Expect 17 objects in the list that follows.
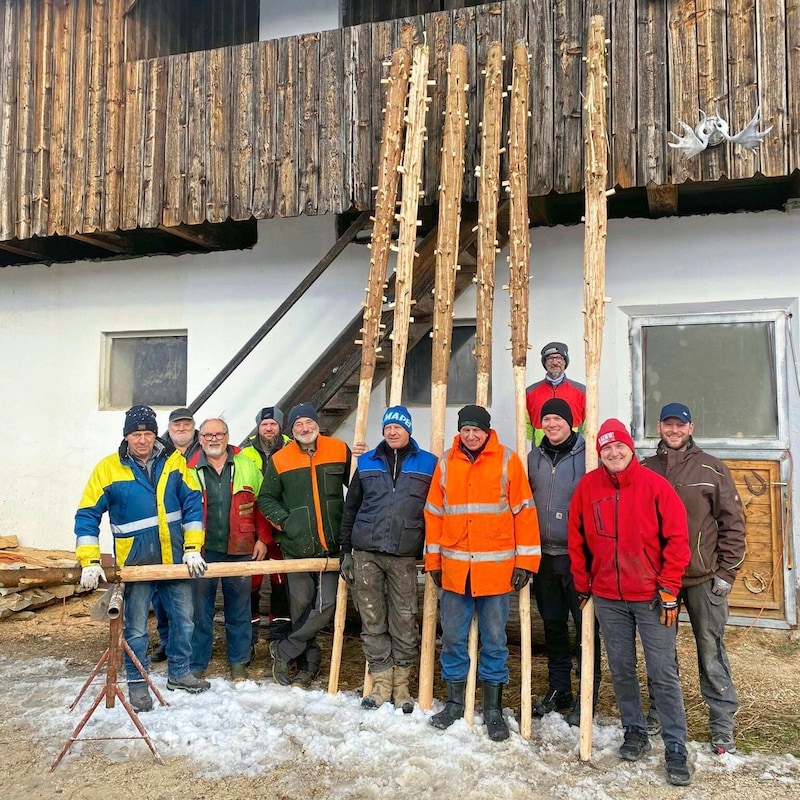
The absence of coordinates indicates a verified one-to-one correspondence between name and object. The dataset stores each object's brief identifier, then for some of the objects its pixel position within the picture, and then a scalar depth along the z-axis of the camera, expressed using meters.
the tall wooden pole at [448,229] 5.06
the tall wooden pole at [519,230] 4.84
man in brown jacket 3.68
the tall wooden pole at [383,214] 5.28
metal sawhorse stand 3.75
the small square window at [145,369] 7.56
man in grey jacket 4.14
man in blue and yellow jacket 4.35
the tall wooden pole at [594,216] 4.57
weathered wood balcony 5.32
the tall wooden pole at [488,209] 5.06
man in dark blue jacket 4.35
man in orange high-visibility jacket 4.00
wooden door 5.72
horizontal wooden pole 4.20
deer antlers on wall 5.21
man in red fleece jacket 3.50
